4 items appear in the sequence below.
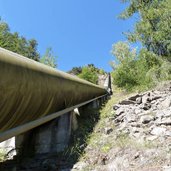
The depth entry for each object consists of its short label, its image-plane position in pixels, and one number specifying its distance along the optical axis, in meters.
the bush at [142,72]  7.94
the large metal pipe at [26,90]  1.32
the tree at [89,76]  15.66
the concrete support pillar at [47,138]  3.35
